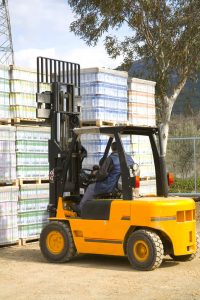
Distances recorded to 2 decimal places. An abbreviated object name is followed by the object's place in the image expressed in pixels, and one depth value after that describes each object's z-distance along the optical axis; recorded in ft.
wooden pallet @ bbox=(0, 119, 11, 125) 40.32
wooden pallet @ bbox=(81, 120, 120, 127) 43.01
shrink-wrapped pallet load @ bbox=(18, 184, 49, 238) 40.45
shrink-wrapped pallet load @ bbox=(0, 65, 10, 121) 40.06
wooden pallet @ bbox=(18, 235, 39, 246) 40.49
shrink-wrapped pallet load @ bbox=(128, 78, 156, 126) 46.77
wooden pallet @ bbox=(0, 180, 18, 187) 40.15
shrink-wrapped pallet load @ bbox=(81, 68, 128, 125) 42.78
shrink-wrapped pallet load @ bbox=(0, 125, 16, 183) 39.63
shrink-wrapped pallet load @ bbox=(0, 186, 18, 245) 39.34
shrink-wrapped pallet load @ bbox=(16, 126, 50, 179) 40.50
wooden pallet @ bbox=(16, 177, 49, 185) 40.52
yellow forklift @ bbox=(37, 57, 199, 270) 31.37
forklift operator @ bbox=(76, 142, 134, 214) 32.53
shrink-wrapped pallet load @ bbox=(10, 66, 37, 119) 40.55
